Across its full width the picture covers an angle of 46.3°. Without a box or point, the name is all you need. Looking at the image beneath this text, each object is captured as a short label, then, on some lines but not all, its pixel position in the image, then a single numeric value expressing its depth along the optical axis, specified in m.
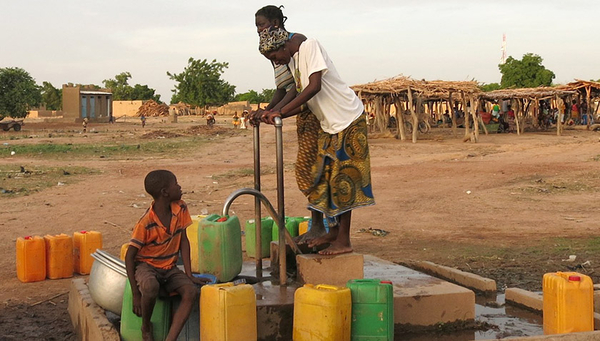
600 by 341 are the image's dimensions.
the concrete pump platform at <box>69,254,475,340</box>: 3.80
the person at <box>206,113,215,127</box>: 33.87
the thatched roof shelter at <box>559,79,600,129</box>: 29.03
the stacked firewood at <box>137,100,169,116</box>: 55.22
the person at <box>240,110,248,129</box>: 33.18
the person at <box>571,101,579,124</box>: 32.06
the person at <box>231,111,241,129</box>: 33.89
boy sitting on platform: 3.51
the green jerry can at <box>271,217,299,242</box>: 5.55
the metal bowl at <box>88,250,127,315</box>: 3.92
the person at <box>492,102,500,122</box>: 34.22
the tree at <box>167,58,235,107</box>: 59.25
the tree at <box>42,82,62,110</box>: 66.19
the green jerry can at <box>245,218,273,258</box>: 5.56
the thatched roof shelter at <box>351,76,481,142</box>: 22.41
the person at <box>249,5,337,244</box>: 4.33
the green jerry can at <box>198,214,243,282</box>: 4.14
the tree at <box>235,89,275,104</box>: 71.75
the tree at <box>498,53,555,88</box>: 47.38
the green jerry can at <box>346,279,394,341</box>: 3.62
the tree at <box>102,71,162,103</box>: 70.88
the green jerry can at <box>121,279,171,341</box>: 3.61
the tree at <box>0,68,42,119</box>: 36.06
